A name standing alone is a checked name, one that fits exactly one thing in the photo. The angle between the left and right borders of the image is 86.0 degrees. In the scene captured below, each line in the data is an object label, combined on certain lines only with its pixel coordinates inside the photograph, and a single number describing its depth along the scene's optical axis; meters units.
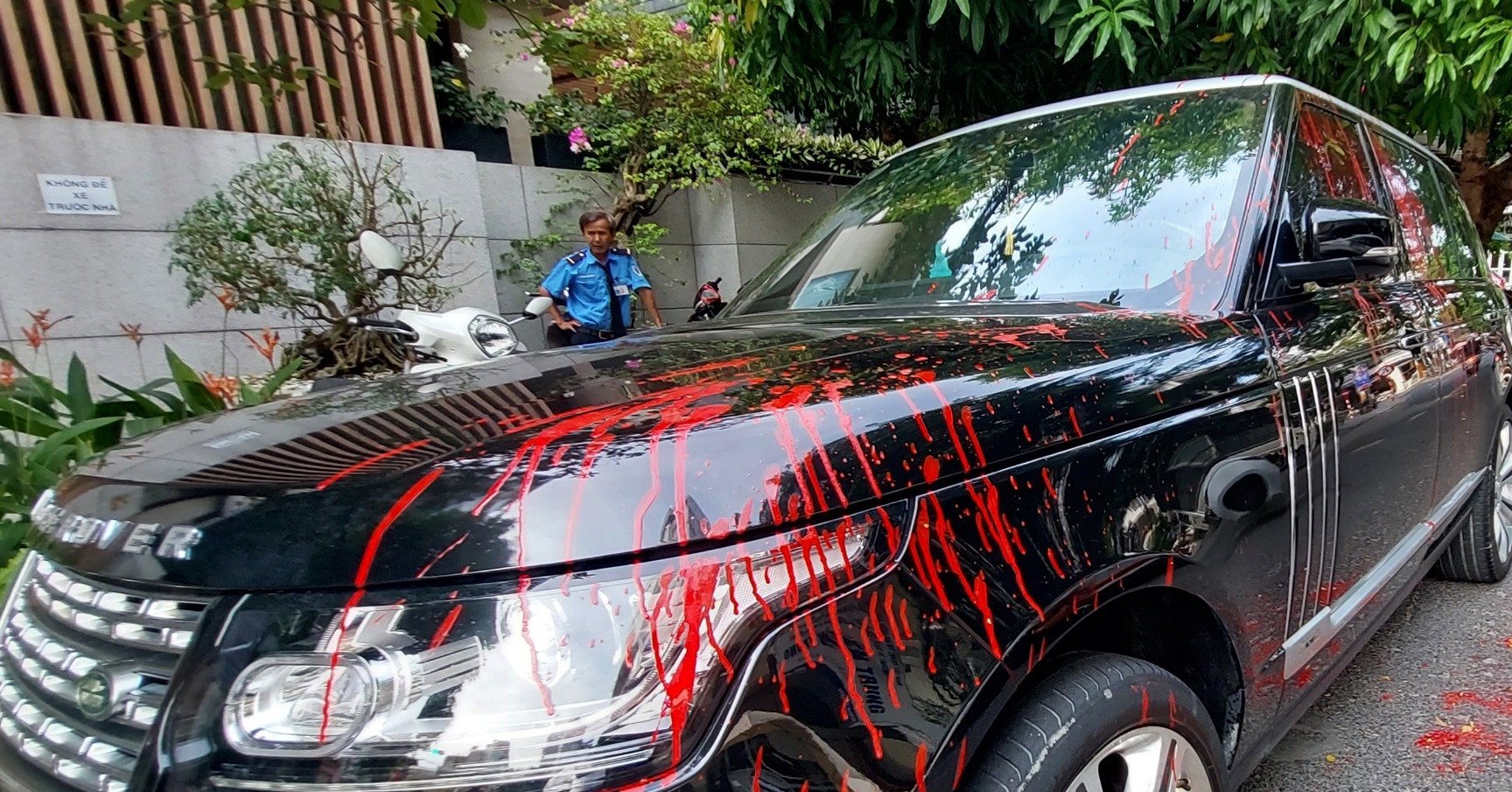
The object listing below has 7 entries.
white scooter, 3.90
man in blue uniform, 5.98
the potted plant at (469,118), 7.45
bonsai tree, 4.82
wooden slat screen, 5.13
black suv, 0.88
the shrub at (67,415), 2.62
